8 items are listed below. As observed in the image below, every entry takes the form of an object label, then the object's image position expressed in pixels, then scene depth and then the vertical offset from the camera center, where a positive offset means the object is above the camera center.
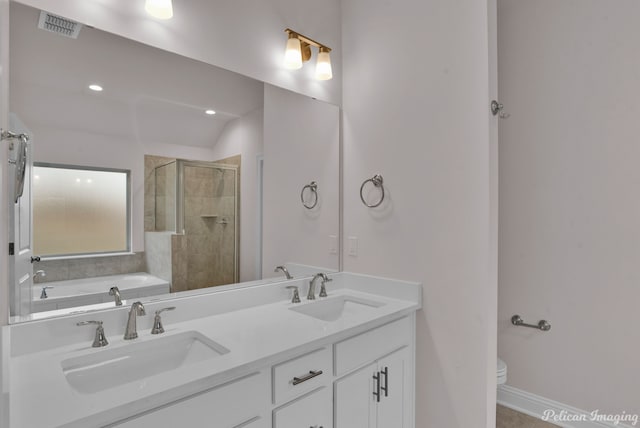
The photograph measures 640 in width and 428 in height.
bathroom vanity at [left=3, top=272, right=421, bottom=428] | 0.88 -0.47
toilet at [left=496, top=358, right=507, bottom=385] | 2.08 -0.98
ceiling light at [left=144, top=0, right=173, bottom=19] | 1.35 +0.82
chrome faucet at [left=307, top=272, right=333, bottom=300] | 1.88 -0.40
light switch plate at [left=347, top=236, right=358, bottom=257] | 2.08 -0.20
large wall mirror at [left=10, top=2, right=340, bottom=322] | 1.20 +0.18
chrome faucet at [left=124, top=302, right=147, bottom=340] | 1.24 -0.40
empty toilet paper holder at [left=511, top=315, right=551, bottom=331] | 2.18 -0.72
